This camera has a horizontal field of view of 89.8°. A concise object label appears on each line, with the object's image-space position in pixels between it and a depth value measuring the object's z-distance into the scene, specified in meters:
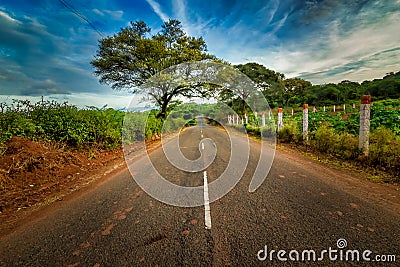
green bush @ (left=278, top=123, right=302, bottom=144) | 10.28
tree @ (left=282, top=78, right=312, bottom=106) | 47.30
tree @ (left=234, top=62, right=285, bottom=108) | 36.28
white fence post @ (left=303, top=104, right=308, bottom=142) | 9.41
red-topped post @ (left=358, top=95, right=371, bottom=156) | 5.64
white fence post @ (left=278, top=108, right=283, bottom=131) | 12.80
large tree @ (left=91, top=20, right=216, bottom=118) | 18.12
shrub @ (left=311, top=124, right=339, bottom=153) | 7.05
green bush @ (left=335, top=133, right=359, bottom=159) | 6.04
